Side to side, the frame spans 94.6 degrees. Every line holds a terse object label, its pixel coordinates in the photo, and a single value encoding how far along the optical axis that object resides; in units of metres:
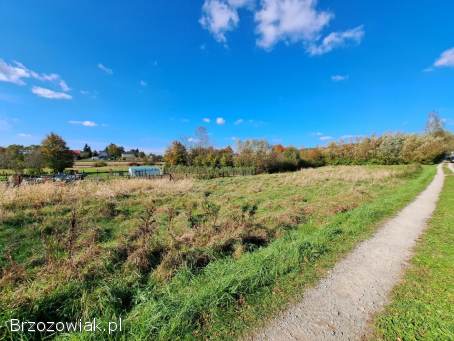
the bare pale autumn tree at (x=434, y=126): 52.97
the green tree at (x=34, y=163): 34.56
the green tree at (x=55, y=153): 35.90
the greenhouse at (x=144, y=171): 35.81
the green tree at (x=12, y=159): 35.75
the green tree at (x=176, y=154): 41.53
